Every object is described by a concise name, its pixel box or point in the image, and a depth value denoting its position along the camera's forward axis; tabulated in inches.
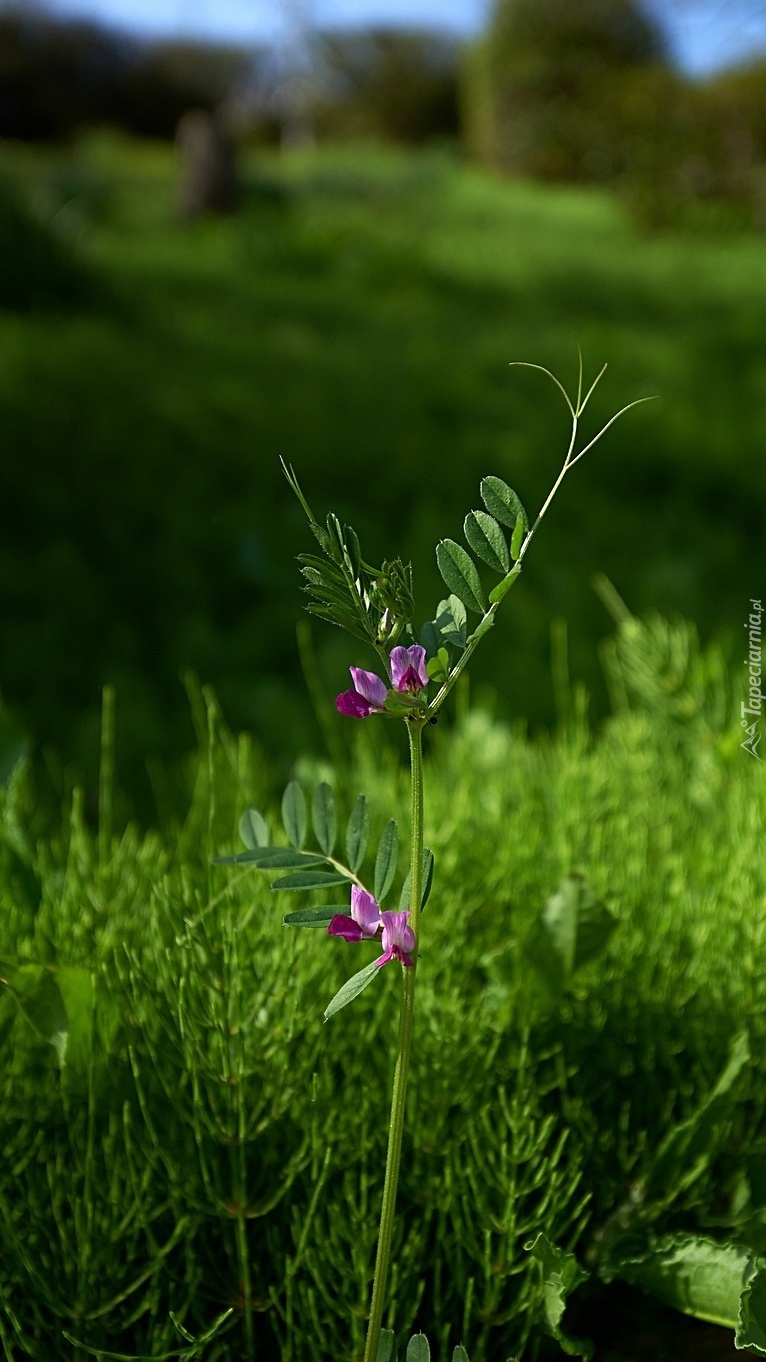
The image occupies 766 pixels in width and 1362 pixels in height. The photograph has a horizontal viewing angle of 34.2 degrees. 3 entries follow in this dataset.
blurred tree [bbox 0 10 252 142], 656.4
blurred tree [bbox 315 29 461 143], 724.0
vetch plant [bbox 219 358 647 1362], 21.0
